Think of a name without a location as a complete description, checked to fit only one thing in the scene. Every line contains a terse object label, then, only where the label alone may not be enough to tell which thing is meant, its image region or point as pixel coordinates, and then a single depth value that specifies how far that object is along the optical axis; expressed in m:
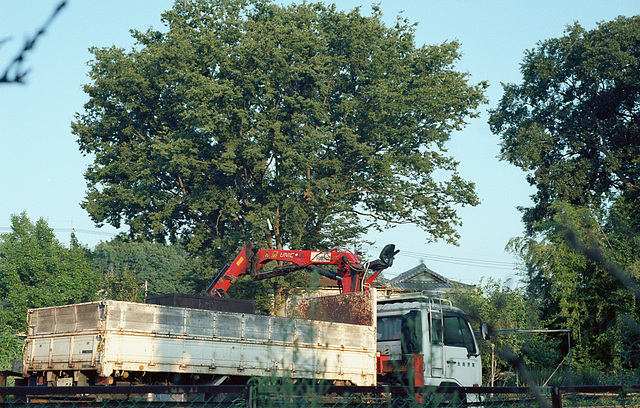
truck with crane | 13.09
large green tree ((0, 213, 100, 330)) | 62.28
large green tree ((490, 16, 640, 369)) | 38.19
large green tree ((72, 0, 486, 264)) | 35.88
